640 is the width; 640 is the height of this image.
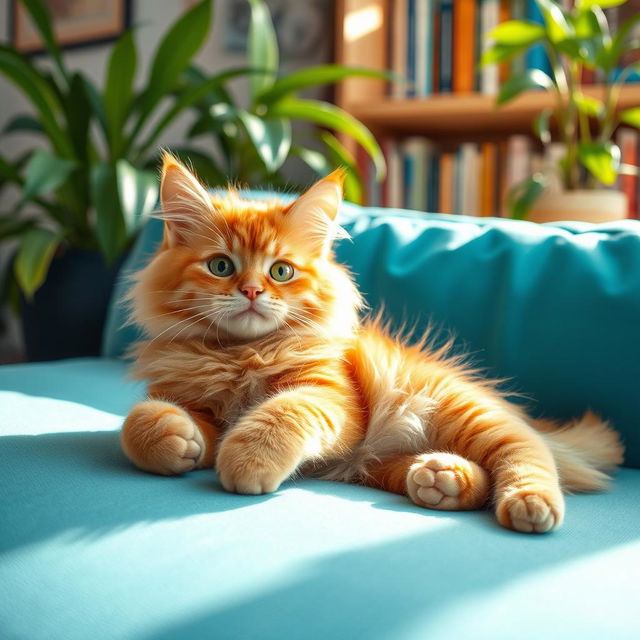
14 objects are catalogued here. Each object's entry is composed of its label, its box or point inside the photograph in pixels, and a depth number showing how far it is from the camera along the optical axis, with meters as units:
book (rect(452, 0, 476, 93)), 2.24
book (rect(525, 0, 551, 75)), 2.15
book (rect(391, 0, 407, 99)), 2.29
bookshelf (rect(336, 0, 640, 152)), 2.09
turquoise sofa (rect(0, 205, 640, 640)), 0.54
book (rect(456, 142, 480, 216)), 2.25
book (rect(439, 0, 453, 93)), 2.25
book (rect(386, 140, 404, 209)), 2.34
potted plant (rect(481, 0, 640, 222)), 1.73
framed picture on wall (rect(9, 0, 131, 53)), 2.92
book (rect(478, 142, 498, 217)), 2.24
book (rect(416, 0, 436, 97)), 2.27
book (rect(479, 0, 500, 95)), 2.20
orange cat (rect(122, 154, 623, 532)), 0.81
